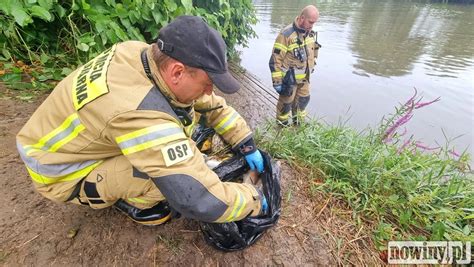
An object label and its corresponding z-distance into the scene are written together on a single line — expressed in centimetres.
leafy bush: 323
